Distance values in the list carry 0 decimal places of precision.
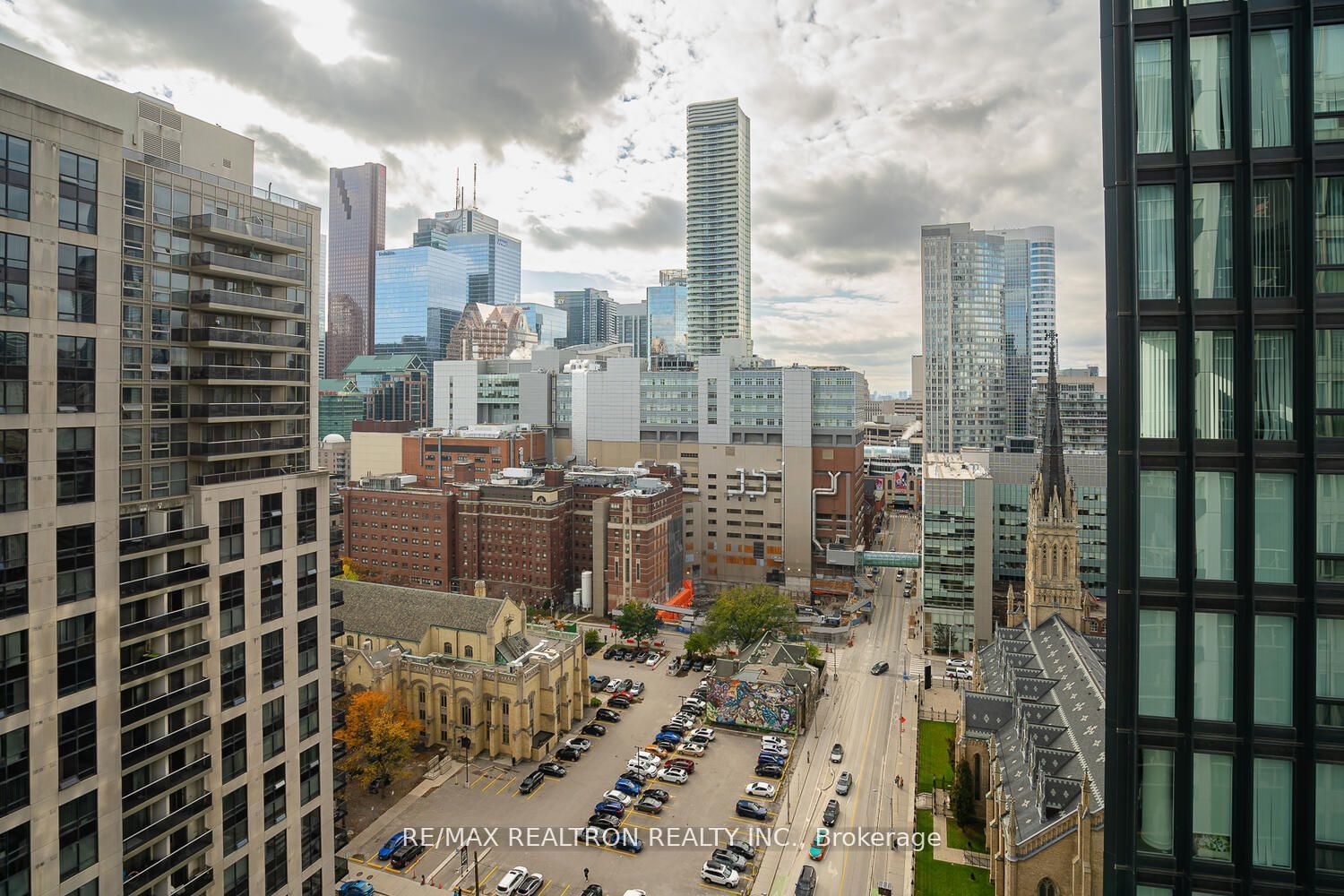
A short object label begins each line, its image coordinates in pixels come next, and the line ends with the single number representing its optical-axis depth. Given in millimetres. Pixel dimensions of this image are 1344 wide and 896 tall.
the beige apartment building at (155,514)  23469
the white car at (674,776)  57031
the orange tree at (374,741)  54000
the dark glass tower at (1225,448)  12570
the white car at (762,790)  55031
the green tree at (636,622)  87688
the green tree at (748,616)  84750
